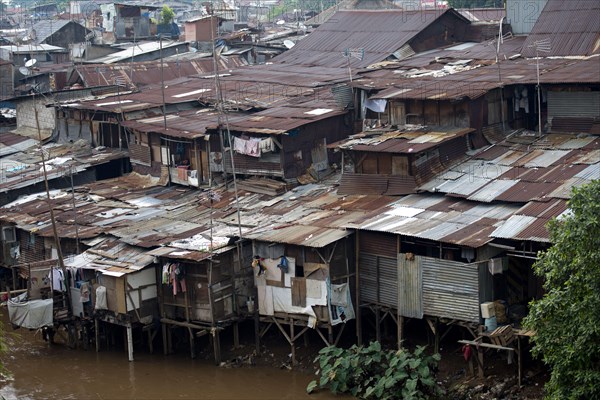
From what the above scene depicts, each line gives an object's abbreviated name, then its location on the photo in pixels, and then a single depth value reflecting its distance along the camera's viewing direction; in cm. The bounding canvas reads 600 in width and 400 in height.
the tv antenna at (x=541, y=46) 4031
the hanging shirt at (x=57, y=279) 3131
